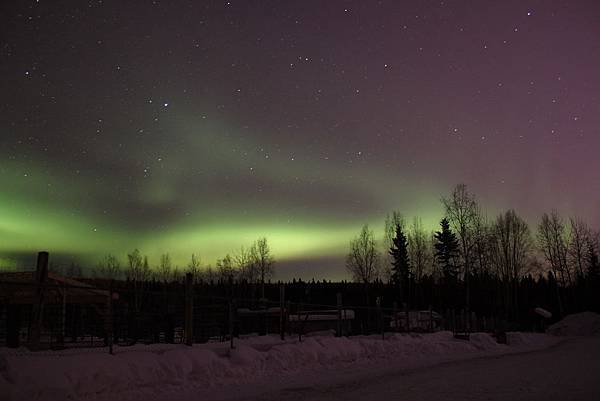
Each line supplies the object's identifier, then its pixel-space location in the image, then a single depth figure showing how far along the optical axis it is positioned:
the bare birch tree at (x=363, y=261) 73.81
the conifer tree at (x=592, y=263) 77.31
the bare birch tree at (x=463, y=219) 56.12
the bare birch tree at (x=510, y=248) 69.69
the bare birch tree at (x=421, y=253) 77.69
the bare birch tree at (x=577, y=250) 76.68
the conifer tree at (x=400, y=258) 79.69
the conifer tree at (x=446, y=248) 81.36
